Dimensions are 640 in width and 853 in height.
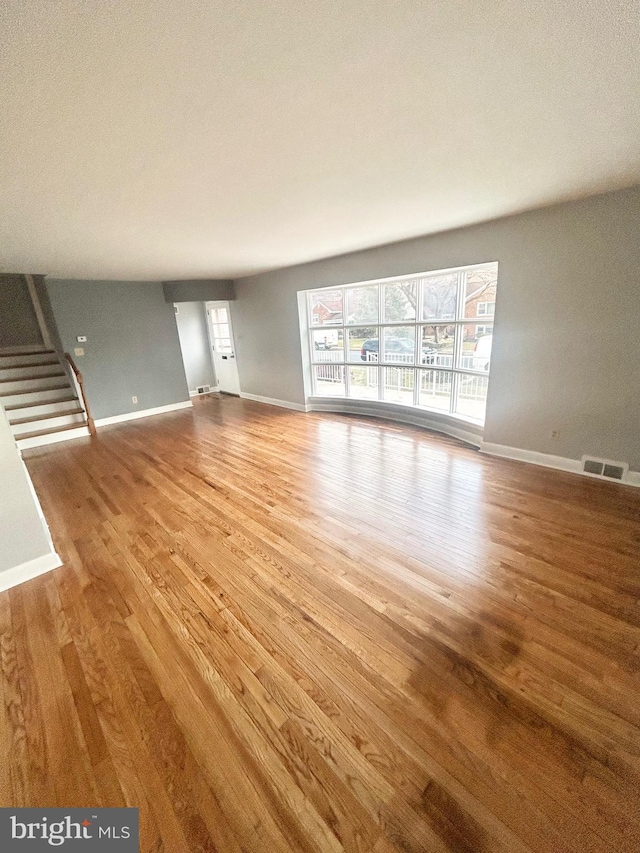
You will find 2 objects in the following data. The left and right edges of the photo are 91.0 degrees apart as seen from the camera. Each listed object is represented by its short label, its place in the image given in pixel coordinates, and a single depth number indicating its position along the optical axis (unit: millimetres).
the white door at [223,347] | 7188
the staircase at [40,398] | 4789
